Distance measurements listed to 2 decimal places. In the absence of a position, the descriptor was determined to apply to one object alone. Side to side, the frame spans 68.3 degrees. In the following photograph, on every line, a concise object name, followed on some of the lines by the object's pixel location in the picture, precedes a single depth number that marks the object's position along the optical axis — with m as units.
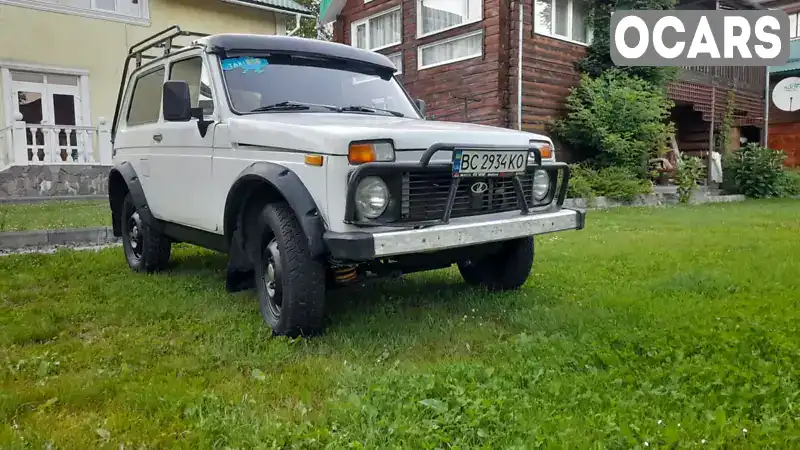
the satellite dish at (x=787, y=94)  23.36
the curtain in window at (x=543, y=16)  13.77
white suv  3.11
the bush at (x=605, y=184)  12.08
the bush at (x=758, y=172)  15.75
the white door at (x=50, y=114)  13.62
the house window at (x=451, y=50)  14.11
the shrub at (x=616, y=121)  13.25
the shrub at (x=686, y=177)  13.91
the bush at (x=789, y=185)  15.91
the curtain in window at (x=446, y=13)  14.25
